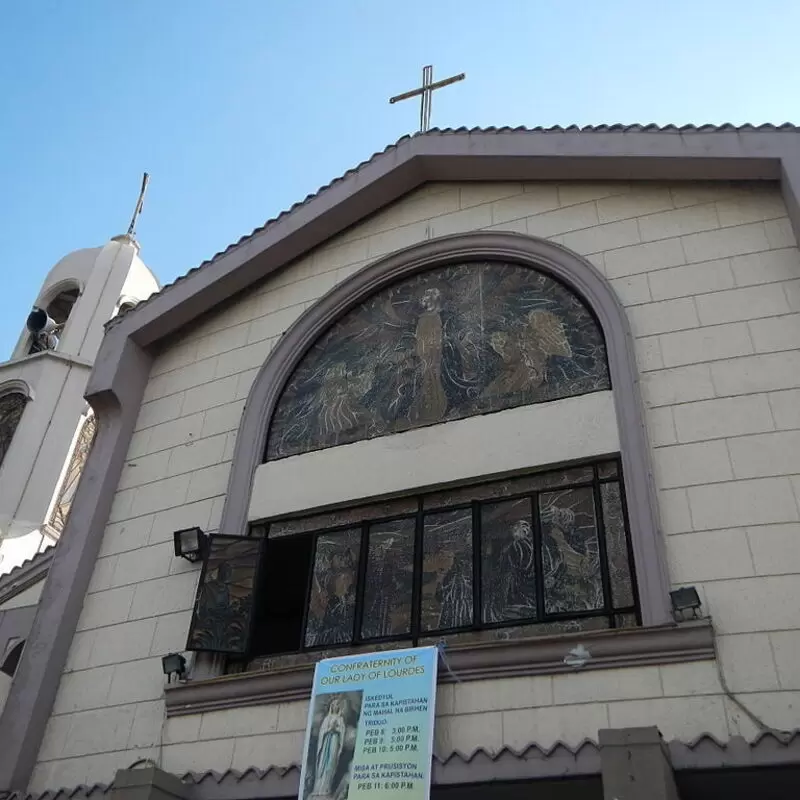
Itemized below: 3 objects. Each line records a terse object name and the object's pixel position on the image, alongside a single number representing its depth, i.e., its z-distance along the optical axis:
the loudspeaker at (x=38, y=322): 22.84
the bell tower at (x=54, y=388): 19.08
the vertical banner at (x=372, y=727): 6.29
